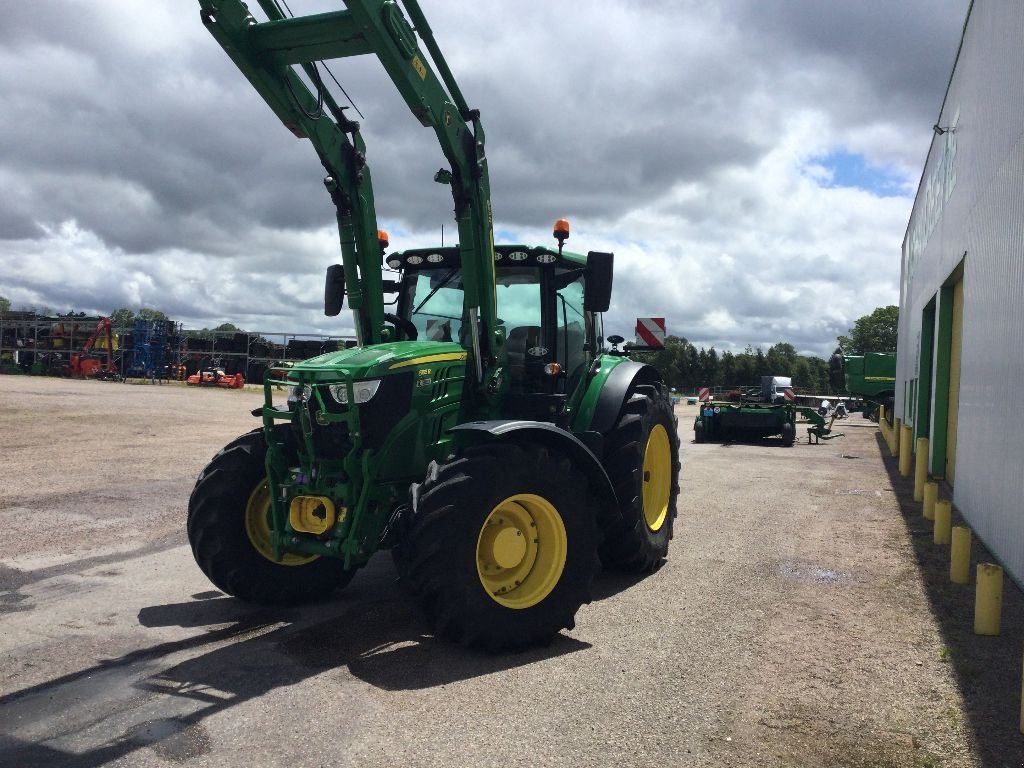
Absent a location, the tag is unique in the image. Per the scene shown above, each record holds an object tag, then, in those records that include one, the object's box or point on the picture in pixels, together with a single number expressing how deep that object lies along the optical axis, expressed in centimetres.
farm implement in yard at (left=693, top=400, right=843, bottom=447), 1900
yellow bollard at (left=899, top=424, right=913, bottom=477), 1420
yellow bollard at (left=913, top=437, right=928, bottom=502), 1106
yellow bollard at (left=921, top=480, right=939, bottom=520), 943
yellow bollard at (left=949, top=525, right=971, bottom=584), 649
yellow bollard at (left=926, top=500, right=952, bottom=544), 794
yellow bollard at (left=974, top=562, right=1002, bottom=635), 520
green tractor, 484
